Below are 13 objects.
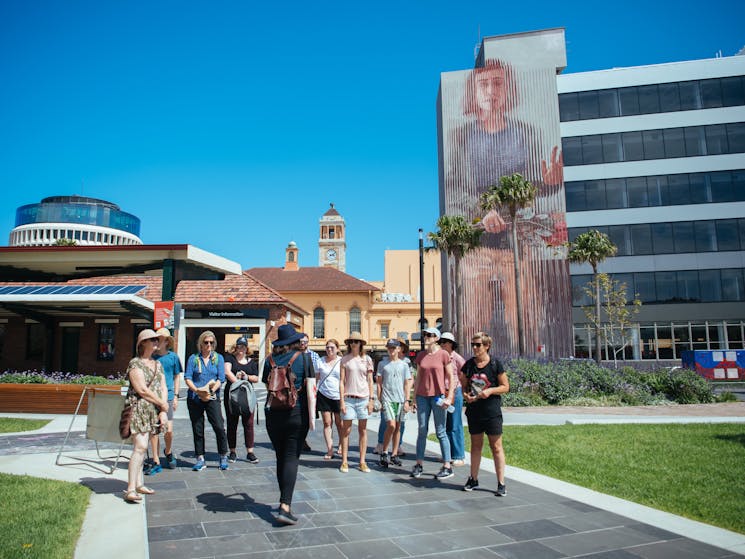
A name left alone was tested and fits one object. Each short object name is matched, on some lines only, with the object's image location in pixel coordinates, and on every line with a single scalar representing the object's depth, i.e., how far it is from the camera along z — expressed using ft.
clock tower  311.06
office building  122.01
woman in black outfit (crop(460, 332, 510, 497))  20.02
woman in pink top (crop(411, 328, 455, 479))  22.98
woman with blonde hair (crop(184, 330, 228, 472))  24.14
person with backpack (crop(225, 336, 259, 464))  25.51
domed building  369.71
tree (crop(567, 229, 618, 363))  110.28
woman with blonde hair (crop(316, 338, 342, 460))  28.25
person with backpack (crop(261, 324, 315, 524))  16.69
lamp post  79.53
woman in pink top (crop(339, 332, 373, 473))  24.64
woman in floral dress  19.45
